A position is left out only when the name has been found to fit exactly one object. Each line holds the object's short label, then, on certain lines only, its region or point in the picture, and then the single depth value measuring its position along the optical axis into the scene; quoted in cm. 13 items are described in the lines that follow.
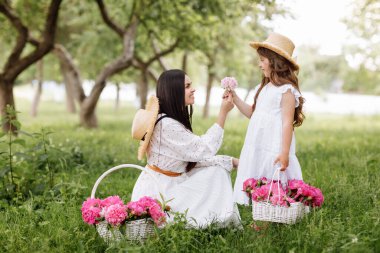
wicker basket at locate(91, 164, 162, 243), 341
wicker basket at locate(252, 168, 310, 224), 341
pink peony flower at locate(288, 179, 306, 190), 363
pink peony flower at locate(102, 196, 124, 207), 348
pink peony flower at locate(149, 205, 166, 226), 340
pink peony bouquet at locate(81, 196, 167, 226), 331
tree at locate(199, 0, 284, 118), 1096
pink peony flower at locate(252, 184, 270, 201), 347
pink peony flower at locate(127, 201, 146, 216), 336
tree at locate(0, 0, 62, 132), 1040
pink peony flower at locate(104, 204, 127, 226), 330
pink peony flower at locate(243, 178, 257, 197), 373
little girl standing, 393
